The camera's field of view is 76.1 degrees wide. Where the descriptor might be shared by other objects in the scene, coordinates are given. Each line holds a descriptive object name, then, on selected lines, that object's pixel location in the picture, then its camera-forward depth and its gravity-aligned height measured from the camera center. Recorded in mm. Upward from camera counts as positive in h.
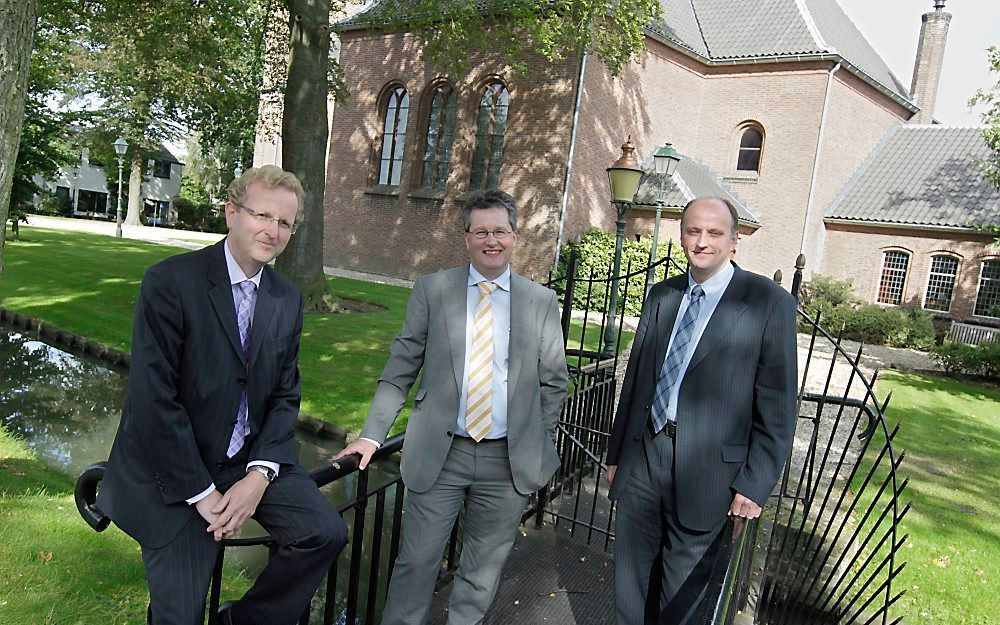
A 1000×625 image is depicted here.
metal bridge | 2381 -1913
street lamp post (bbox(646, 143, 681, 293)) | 9445 +1620
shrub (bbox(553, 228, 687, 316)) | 18406 +209
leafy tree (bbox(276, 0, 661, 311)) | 12500 +4141
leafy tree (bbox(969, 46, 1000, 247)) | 12046 +3731
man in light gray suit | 2598 -668
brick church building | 19781 +3959
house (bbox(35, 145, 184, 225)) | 45000 +1252
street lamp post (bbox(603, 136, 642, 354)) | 7691 +1020
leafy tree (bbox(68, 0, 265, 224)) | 12664 +3613
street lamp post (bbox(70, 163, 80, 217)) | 46056 +1132
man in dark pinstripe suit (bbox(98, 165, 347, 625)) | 1913 -657
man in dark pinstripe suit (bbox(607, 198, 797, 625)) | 2475 -576
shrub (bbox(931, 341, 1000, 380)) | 14000 -1188
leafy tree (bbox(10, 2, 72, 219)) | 14701 +1856
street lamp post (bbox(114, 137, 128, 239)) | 26773 +2534
